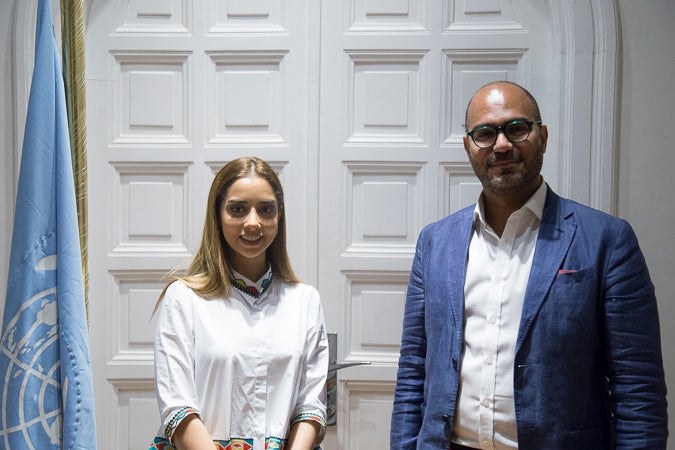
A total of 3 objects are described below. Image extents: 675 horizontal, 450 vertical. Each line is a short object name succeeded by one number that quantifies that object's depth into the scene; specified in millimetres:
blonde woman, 1760
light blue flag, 1673
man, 1525
